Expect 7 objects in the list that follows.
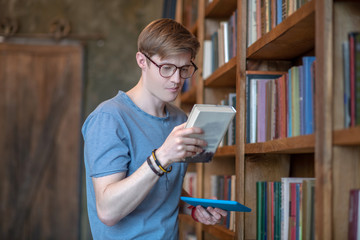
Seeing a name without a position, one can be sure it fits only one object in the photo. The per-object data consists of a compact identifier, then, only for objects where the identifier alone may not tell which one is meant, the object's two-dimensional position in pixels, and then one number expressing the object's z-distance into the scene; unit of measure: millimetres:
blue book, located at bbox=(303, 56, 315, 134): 1623
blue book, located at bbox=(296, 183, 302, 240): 1751
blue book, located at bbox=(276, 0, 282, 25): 1967
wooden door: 5277
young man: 1507
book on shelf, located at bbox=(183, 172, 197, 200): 3901
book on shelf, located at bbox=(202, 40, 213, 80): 3197
